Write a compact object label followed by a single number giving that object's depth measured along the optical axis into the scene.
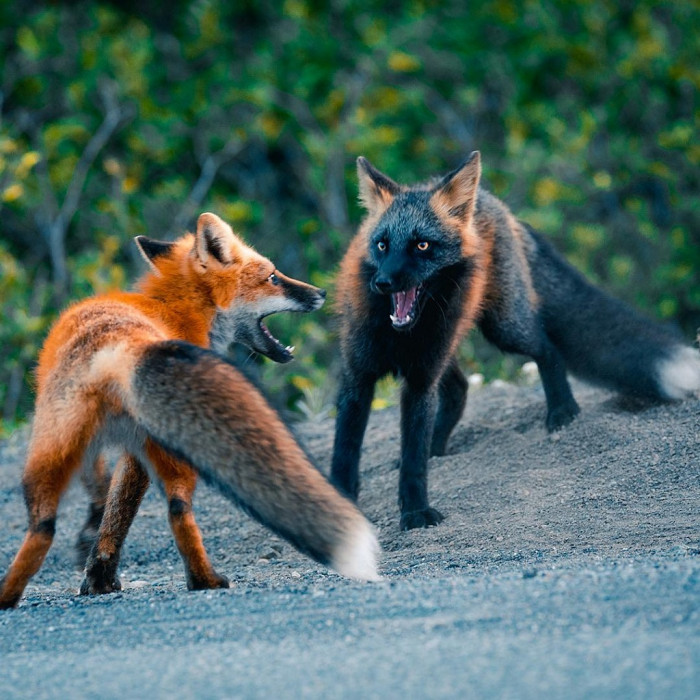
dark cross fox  11.52
